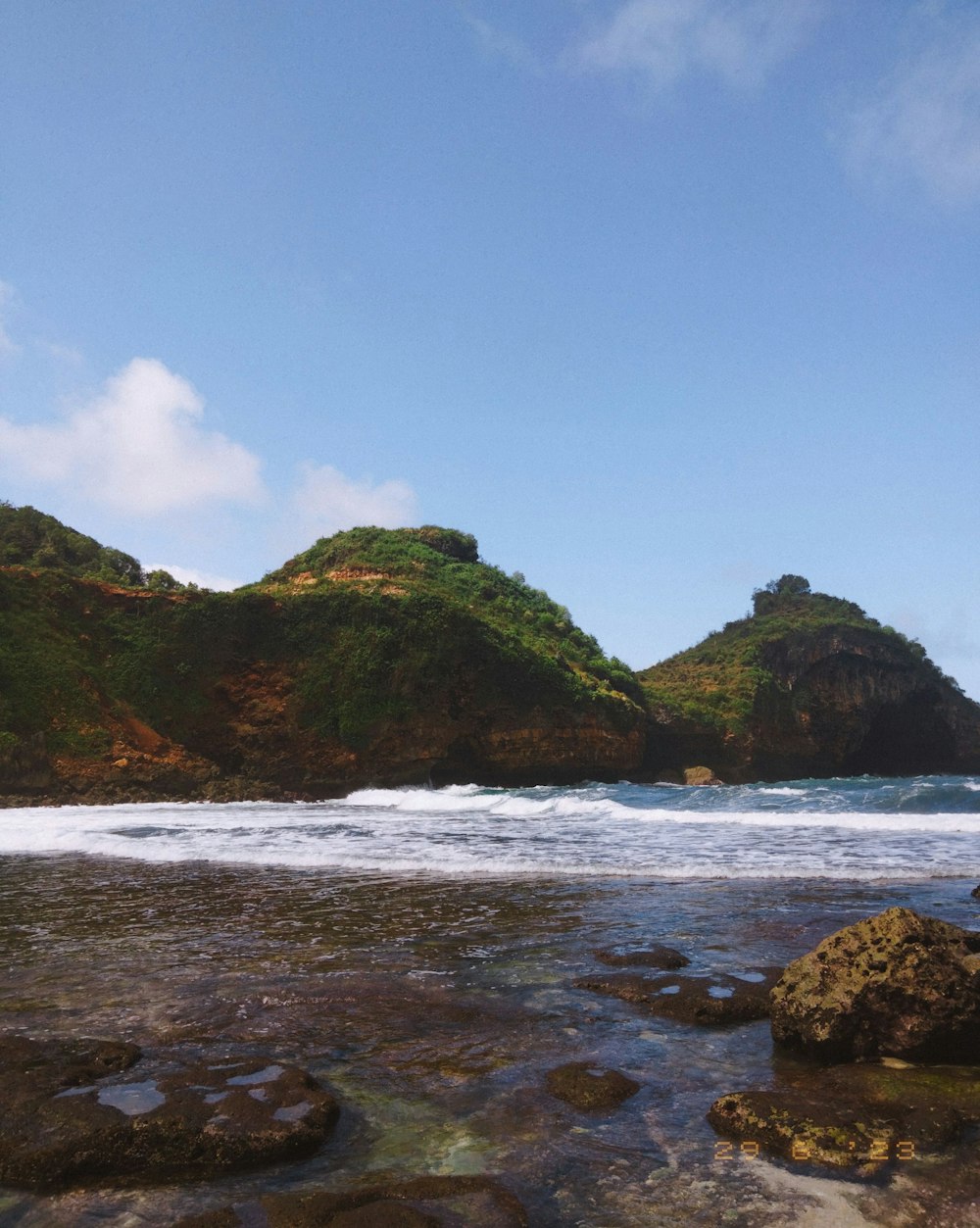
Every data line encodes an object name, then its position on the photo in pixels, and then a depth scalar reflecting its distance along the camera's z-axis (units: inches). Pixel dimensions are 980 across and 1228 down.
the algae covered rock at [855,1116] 130.4
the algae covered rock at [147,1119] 124.2
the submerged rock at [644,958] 241.9
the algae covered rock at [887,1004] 175.5
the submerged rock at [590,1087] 150.1
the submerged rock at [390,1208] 108.5
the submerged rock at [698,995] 199.8
